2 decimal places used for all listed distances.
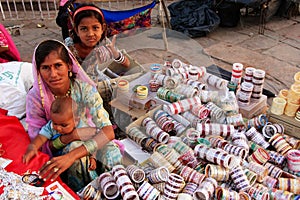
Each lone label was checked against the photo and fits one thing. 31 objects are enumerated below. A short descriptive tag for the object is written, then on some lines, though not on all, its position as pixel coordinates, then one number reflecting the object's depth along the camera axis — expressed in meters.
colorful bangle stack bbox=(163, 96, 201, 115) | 2.28
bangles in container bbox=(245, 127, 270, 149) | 2.26
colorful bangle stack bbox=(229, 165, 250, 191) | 1.85
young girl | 2.49
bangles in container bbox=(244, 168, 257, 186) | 1.91
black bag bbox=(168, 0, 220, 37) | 4.86
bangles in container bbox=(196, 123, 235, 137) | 2.22
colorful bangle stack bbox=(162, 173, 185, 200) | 1.77
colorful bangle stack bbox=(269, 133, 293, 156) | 2.18
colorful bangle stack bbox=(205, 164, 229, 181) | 1.91
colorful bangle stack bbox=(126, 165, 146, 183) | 1.84
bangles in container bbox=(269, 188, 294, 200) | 1.79
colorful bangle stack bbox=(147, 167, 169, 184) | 1.82
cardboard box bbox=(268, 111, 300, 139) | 2.38
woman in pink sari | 1.87
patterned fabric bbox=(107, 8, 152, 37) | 3.57
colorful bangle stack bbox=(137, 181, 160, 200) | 1.75
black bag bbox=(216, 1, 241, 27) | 5.00
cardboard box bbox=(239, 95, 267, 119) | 2.55
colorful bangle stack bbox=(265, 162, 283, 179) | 2.01
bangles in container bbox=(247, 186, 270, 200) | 1.79
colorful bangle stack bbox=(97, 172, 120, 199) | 1.79
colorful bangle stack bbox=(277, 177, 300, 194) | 1.87
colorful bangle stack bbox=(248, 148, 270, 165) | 2.08
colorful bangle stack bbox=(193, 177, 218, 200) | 1.76
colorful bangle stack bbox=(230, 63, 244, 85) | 2.65
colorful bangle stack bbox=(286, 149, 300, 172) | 2.01
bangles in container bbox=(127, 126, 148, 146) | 2.22
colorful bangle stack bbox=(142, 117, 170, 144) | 2.16
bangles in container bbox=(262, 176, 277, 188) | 1.92
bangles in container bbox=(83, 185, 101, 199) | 1.75
